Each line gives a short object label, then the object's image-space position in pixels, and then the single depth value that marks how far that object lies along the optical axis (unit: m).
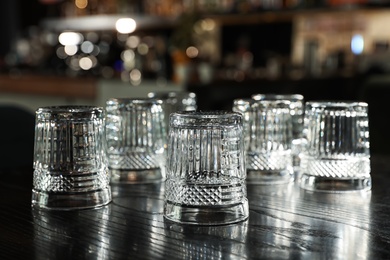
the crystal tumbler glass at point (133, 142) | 1.13
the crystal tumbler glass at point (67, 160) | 0.92
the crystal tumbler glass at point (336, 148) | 1.07
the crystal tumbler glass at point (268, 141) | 1.13
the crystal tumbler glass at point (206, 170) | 0.84
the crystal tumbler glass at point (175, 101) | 1.27
